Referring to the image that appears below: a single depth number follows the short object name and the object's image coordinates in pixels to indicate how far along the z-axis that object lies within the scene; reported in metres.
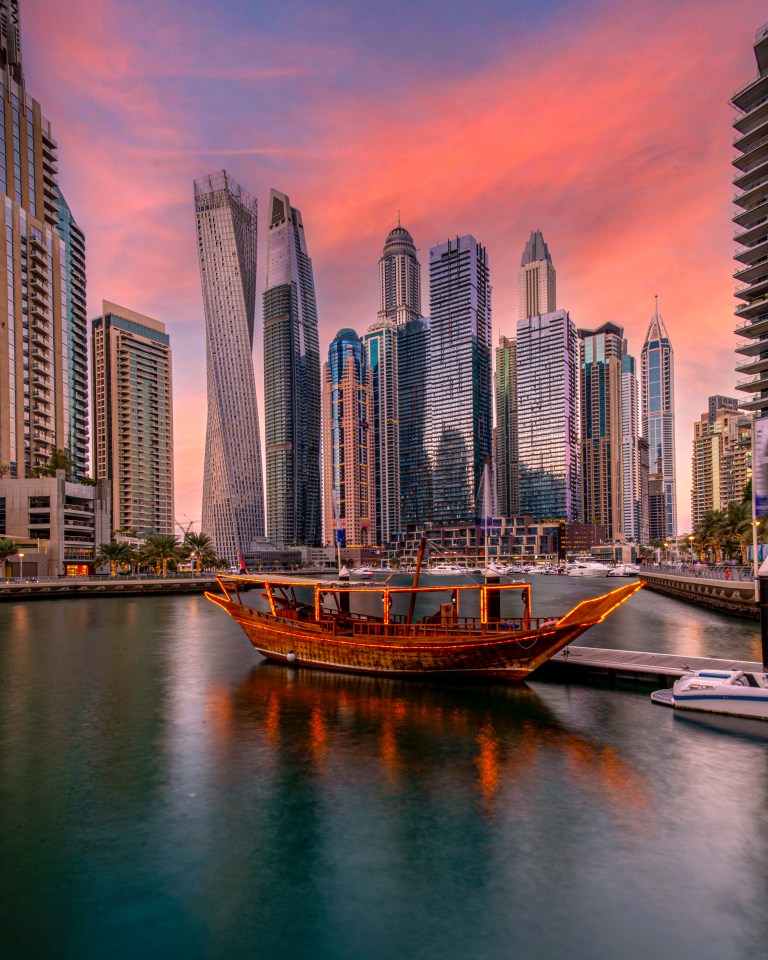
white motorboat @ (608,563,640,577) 159.38
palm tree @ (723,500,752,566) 80.62
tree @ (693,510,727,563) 90.84
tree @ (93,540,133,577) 112.62
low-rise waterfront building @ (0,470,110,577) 108.88
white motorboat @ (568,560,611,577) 170.24
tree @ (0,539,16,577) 98.02
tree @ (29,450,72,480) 114.00
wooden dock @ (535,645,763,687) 30.34
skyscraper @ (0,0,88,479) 121.00
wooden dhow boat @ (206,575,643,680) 31.00
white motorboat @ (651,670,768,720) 24.81
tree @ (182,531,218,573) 131.00
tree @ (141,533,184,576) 118.73
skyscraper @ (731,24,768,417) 75.44
